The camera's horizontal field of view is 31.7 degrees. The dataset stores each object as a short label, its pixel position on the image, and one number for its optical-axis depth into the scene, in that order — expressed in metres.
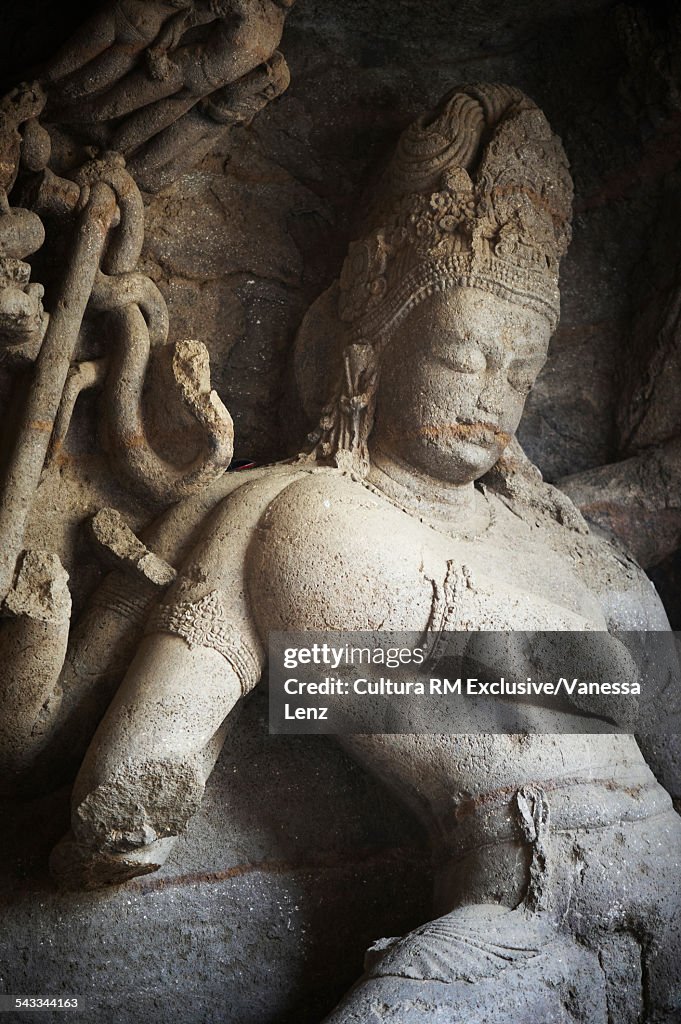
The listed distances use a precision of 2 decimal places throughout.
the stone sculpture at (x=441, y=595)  2.76
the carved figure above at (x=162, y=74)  2.98
